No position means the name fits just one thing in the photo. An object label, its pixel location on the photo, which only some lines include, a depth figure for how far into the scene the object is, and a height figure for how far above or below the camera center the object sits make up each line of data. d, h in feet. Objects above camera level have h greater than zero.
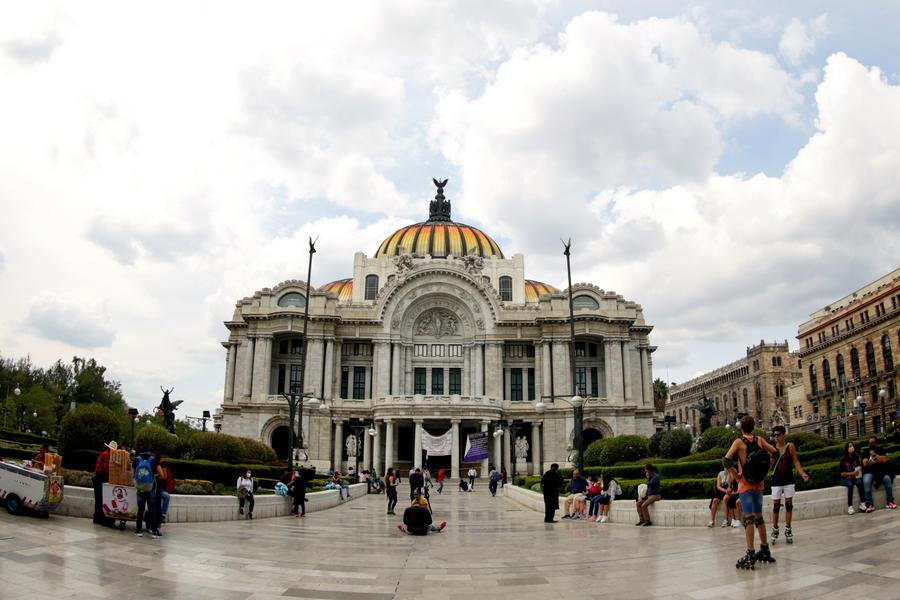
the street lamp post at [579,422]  93.30 +3.52
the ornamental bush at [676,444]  137.08 +0.63
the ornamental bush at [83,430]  88.79 +1.91
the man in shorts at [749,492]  35.14 -2.26
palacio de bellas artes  217.97 +25.99
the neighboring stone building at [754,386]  337.72 +31.62
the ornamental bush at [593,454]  151.68 -1.46
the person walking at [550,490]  72.49 -4.40
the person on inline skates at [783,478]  41.88 -1.82
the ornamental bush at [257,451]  140.62 -0.99
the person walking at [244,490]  73.92 -4.52
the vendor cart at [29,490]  51.11 -3.20
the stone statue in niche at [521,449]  221.68 -0.66
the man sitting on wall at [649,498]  63.72 -4.48
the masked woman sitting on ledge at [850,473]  55.62 -1.94
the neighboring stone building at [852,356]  212.02 +30.28
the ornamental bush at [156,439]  107.24 +1.01
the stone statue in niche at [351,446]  217.56 +0.11
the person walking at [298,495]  84.79 -5.74
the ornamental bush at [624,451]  145.69 -0.77
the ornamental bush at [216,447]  115.14 -0.17
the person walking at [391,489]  86.17 -5.10
